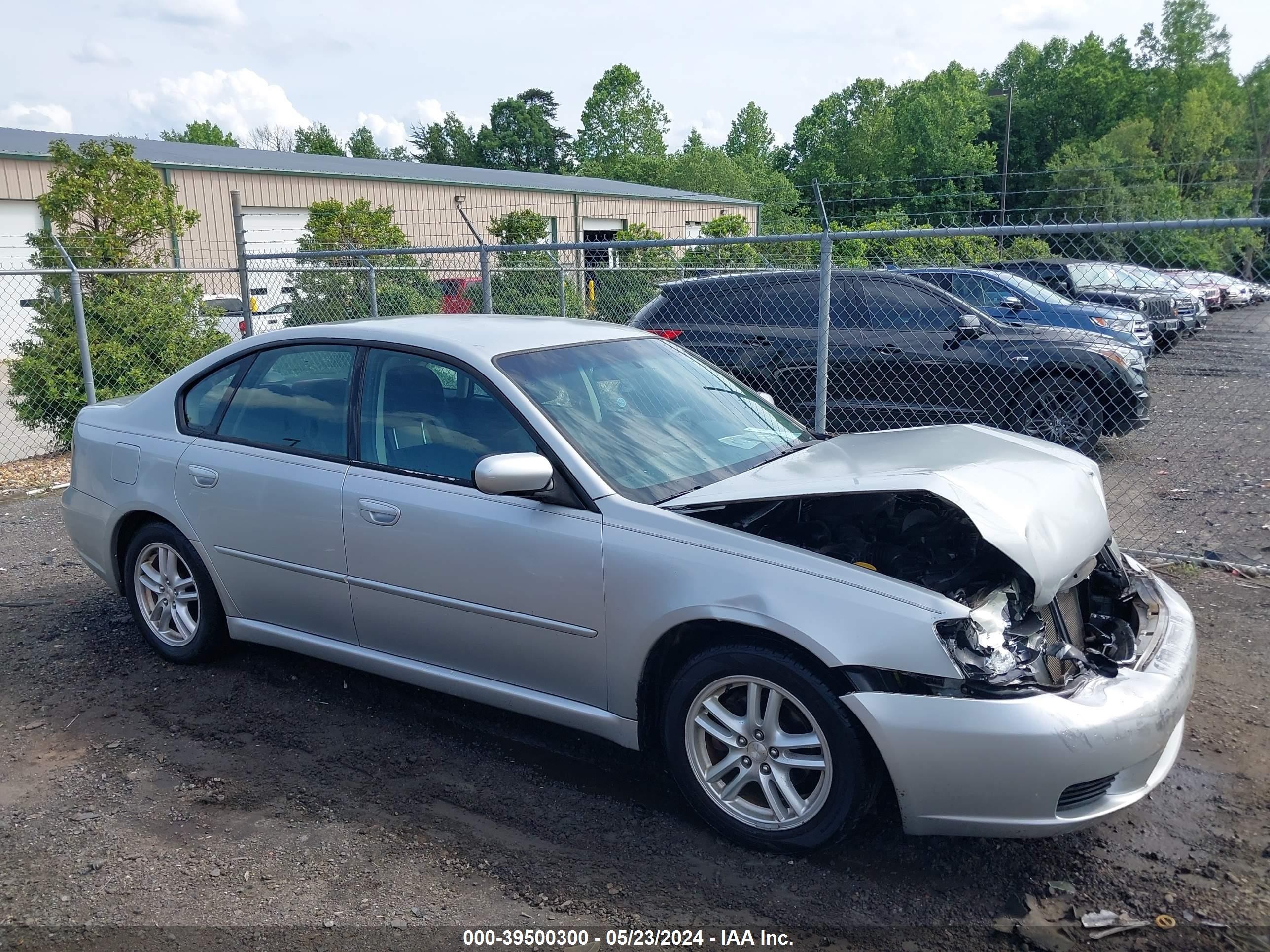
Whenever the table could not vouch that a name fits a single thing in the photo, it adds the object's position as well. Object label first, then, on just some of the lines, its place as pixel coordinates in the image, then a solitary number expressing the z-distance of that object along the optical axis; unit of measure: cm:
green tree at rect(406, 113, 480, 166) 8500
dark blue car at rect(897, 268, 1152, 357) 963
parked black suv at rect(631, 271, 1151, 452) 868
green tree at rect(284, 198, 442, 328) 1154
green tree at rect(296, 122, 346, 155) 8375
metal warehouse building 2153
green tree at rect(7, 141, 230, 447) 983
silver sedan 278
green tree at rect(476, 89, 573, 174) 8319
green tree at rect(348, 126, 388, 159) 9275
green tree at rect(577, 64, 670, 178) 7438
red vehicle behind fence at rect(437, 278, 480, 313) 1258
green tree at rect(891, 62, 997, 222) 5822
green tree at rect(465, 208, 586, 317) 1216
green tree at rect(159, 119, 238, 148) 8406
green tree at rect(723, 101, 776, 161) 7975
